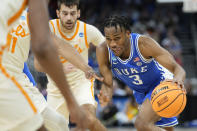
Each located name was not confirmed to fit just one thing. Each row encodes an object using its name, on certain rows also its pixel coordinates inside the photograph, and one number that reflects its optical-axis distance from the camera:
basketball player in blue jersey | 5.20
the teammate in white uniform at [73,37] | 6.12
